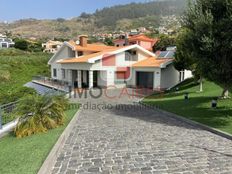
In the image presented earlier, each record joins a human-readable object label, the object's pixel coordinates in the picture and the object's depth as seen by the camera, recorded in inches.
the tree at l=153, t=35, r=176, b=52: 1372.6
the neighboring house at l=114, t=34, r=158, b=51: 1535.2
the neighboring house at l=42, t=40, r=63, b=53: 2575.7
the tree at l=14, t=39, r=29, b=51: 2038.9
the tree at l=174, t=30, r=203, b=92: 618.7
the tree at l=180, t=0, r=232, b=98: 290.2
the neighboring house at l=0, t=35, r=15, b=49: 2538.4
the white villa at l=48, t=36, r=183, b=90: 726.6
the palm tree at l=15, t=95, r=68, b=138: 282.6
